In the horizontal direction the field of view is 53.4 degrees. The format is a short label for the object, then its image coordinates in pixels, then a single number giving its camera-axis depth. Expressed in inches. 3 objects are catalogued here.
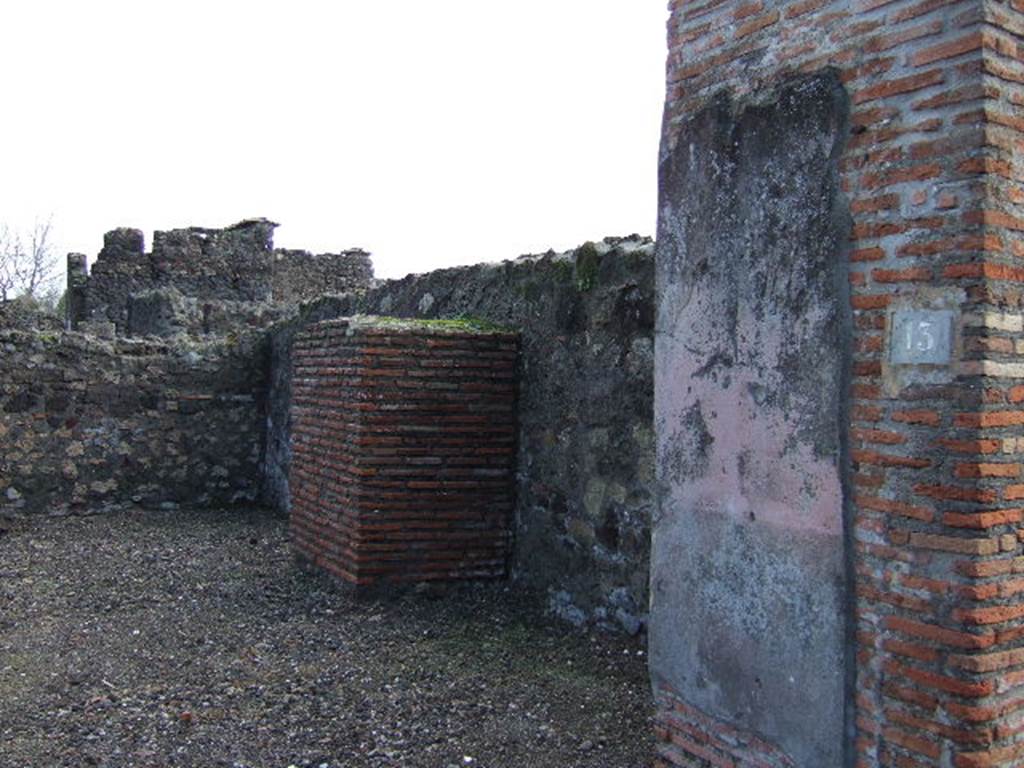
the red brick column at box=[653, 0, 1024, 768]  96.8
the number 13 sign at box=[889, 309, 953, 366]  98.7
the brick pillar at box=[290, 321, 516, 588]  213.9
